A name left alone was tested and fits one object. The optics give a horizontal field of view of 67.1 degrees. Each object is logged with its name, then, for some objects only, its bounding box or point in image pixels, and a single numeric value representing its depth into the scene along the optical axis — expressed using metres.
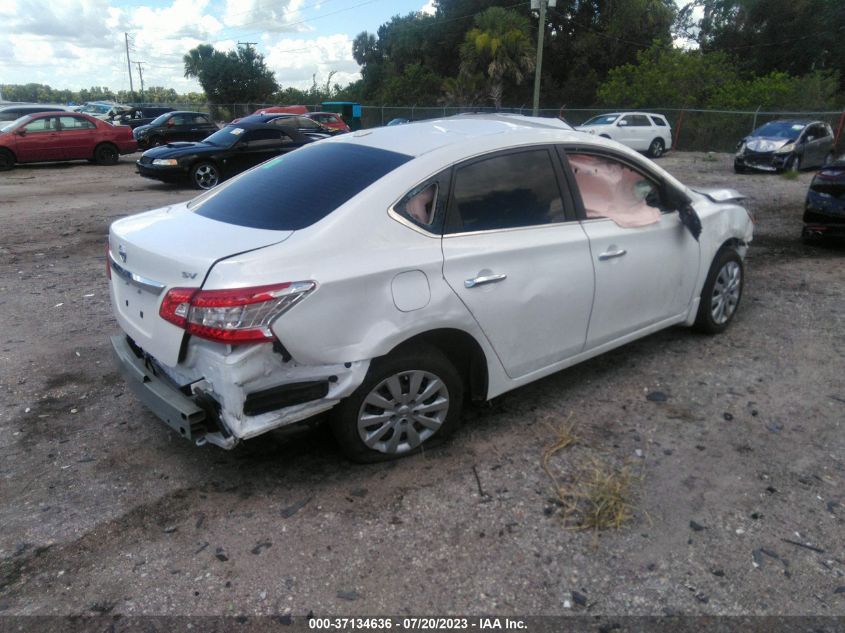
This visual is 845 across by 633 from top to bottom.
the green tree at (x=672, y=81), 30.03
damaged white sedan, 2.76
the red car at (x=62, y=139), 16.84
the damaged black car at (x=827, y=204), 7.23
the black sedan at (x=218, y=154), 13.28
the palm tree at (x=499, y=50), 36.53
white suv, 21.88
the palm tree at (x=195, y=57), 56.31
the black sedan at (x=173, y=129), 21.78
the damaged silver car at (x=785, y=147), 16.86
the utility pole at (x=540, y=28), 23.53
